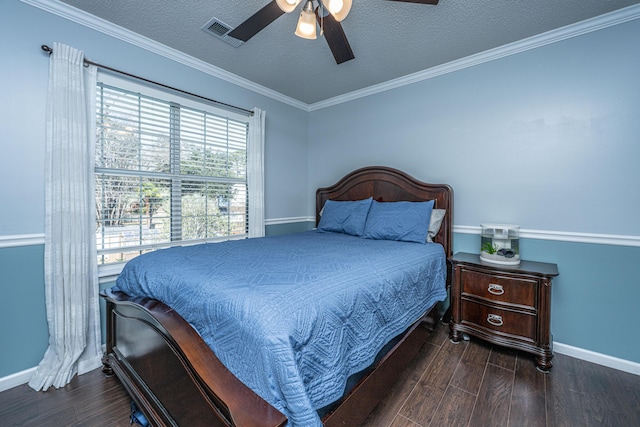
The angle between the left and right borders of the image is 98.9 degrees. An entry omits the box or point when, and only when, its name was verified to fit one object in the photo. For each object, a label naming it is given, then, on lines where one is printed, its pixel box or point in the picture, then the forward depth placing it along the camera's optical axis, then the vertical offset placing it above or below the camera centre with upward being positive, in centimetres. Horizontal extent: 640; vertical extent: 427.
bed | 94 -58
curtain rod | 189 +109
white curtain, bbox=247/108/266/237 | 315 +41
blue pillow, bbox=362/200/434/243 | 254 -12
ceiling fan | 147 +111
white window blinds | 223 +33
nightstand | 197 -73
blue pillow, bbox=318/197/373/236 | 290 -8
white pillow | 266 -12
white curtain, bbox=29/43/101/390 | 189 -12
